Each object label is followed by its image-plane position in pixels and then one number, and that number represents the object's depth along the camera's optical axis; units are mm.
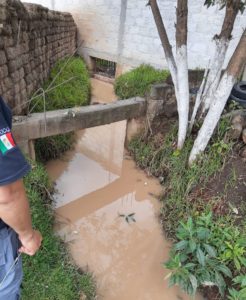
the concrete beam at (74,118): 3467
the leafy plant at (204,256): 2318
